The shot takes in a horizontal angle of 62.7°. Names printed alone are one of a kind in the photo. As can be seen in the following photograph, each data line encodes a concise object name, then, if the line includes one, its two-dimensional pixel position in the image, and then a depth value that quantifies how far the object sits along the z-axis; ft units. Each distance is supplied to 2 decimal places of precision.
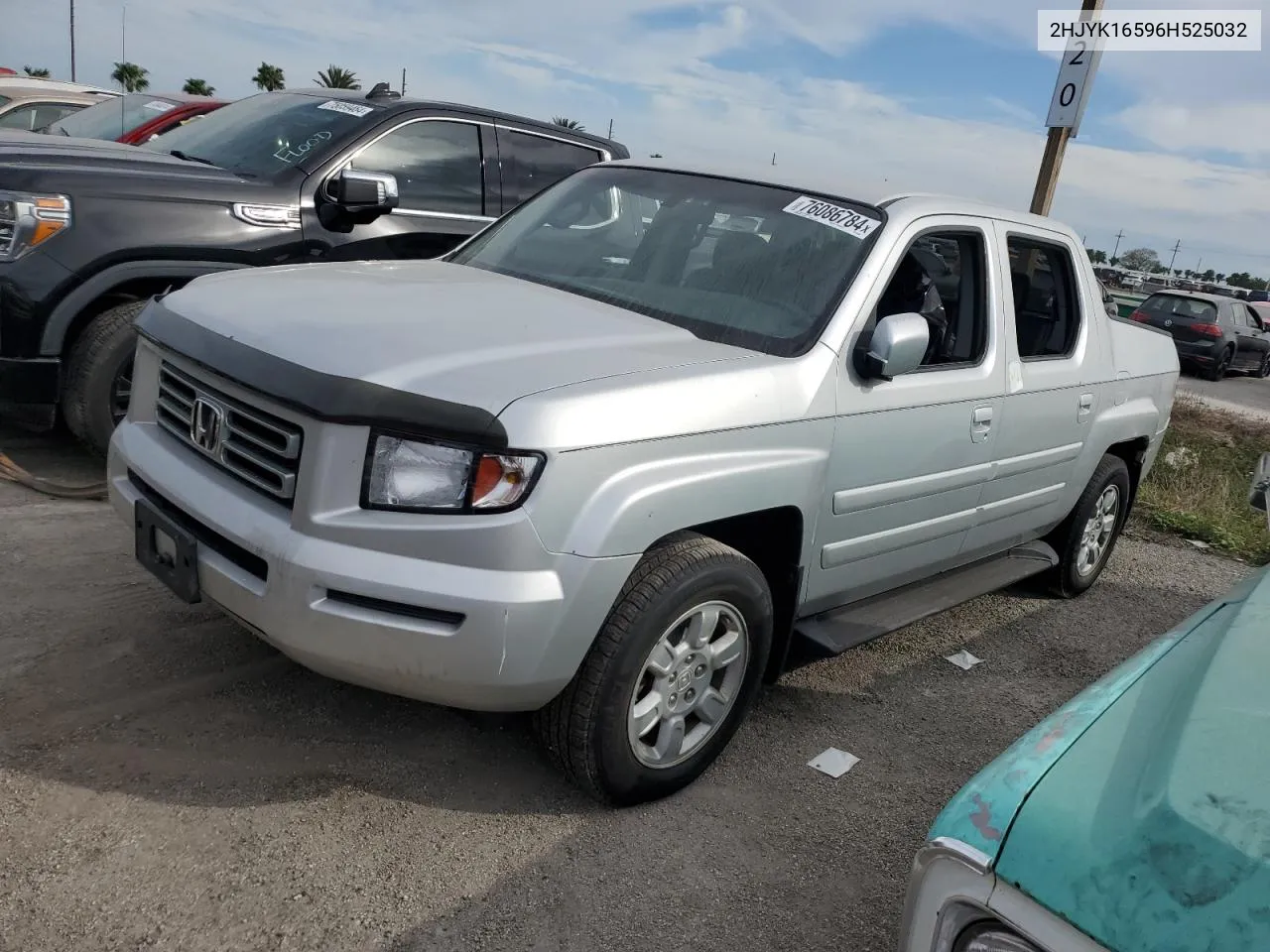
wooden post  25.78
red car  24.20
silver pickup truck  7.90
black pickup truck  14.78
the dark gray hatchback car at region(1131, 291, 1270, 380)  65.82
